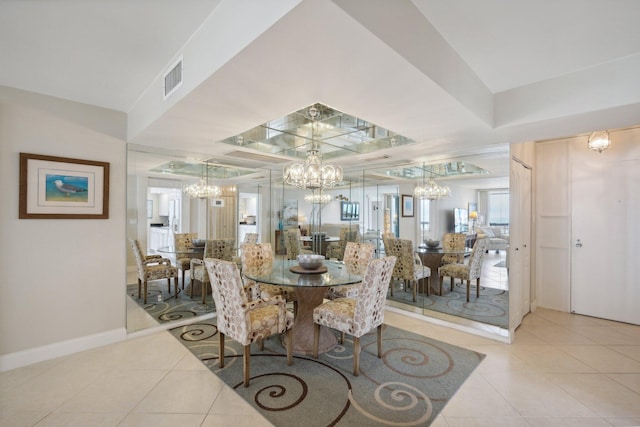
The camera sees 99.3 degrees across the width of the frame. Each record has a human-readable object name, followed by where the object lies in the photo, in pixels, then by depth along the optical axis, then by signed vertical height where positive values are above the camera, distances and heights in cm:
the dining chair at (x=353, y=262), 342 -68
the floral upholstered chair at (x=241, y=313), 224 -92
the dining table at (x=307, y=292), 272 -86
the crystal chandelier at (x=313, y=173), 320 +50
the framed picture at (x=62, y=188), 267 +27
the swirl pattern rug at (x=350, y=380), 197 -144
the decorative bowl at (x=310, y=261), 309 -54
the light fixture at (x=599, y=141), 356 +98
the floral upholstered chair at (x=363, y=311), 239 -93
